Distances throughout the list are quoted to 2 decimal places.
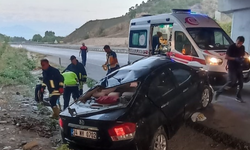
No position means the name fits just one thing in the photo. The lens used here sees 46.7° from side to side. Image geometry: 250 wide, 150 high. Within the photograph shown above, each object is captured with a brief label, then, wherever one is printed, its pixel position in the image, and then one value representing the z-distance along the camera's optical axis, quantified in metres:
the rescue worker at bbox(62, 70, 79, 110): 7.01
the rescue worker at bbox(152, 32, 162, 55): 10.87
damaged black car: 3.77
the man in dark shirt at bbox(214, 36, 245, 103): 6.99
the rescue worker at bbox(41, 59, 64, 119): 6.40
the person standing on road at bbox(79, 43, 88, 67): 19.95
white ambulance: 8.21
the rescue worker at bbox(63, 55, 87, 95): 7.34
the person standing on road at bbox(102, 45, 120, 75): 9.09
